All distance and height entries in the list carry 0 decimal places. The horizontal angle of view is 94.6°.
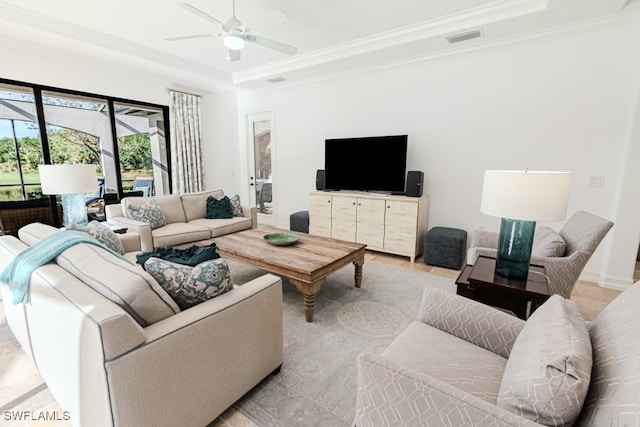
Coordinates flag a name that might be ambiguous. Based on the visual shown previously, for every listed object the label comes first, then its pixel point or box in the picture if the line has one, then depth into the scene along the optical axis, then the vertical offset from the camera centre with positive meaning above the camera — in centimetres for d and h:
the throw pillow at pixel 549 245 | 218 -59
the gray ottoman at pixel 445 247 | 356 -99
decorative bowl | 297 -78
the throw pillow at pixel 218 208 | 426 -65
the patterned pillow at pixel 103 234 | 224 -57
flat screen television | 403 +2
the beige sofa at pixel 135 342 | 109 -77
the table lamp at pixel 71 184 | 286 -23
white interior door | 575 -1
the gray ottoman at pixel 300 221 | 484 -95
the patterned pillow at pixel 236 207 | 440 -65
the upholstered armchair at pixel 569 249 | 201 -59
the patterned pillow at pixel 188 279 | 140 -55
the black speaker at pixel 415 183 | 387 -23
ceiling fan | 247 +119
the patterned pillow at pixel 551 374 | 74 -55
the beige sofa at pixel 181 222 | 344 -80
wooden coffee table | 239 -83
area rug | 158 -129
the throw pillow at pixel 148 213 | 361 -63
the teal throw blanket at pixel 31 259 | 147 -50
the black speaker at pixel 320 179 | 473 -24
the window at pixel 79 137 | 373 +34
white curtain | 512 +35
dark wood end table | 172 -73
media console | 385 -76
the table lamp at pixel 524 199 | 159 -18
